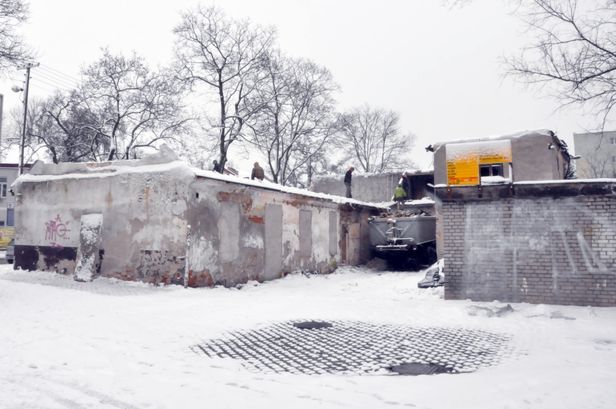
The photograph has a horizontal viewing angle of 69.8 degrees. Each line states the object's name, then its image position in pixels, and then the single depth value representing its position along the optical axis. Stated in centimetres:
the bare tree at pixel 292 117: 3144
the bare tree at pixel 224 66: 2798
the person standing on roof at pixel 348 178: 2292
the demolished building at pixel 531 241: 853
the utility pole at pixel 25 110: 2421
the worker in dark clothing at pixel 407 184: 2336
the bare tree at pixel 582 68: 1137
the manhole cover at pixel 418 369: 486
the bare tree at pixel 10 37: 1110
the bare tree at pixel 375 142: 4438
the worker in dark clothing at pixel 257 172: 1723
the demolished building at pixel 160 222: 1134
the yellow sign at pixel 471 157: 1806
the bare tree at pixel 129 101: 2644
